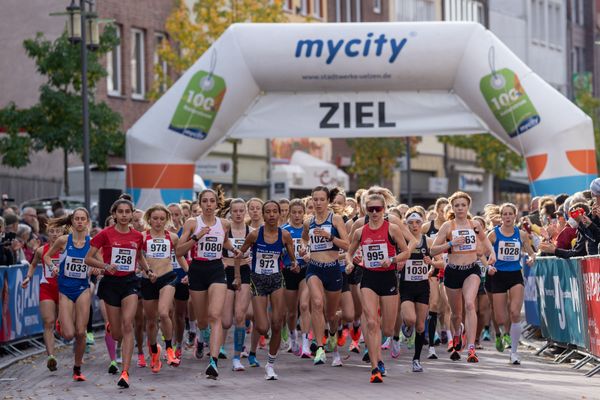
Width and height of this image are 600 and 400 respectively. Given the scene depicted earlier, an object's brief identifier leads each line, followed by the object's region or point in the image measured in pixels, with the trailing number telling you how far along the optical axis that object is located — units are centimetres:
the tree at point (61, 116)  3416
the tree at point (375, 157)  5525
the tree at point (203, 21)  4231
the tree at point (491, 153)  6322
